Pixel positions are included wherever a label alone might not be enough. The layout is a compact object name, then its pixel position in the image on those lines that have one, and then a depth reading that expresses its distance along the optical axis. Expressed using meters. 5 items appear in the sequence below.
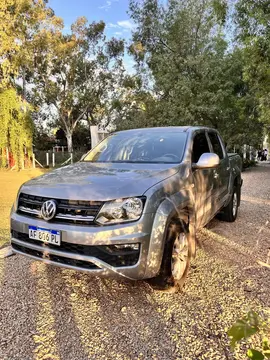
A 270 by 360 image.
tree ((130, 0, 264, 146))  16.16
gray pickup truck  2.65
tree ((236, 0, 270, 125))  7.57
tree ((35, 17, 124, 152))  26.34
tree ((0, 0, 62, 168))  18.34
